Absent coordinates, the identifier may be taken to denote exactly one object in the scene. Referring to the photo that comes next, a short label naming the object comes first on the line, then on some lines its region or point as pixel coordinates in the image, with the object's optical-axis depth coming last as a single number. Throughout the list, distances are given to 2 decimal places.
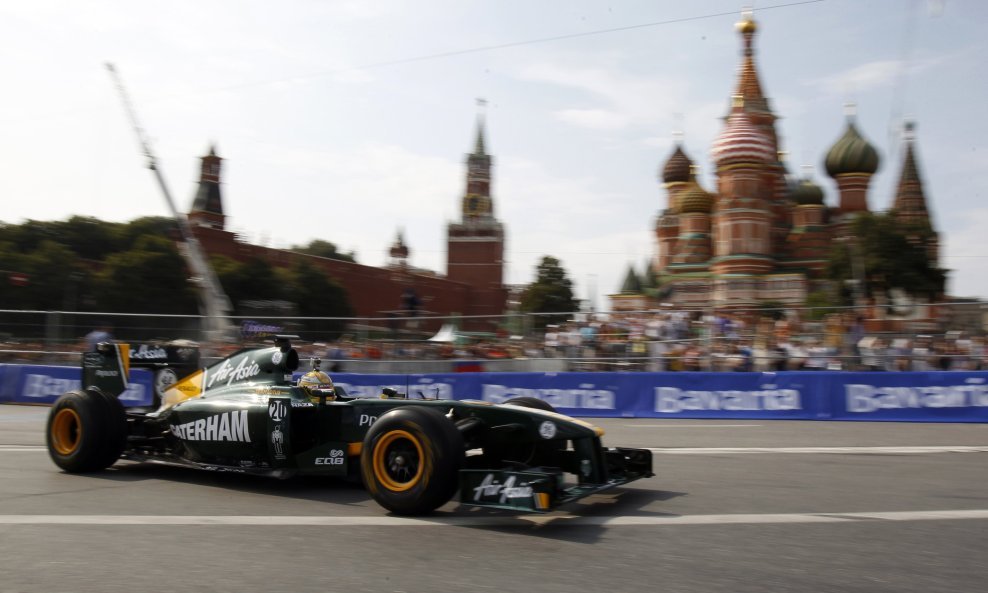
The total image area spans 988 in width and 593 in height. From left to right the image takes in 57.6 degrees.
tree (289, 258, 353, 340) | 81.12
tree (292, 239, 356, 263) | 132.25
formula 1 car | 6.34
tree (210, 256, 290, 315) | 75.62
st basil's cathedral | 69.19
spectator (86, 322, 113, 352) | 18.67
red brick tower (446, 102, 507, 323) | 133.04
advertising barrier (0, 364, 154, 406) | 19.00
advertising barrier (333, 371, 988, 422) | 14.23
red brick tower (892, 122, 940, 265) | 76.56
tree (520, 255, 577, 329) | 107.50
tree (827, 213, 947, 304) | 63.53
